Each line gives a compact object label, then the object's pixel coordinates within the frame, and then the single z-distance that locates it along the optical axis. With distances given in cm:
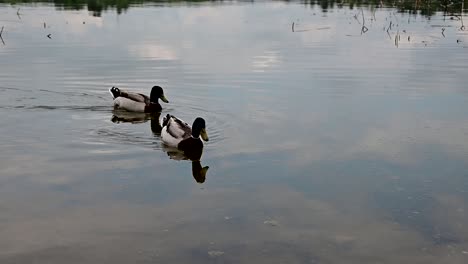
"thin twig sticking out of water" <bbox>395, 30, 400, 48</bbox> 2944
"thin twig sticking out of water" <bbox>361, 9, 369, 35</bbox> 3457
